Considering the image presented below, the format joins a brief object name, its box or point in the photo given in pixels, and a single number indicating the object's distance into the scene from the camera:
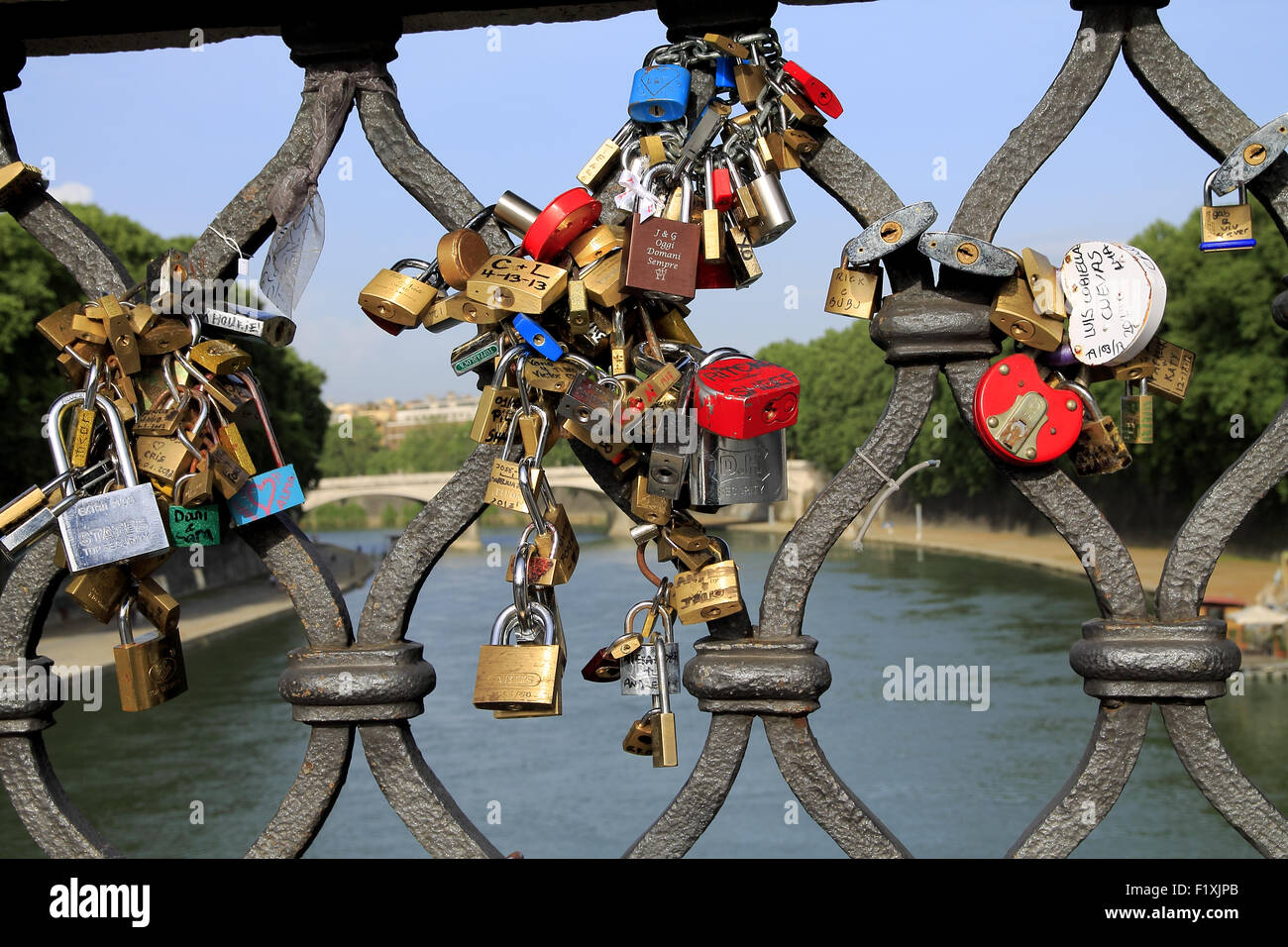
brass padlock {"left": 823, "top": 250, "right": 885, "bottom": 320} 1.52
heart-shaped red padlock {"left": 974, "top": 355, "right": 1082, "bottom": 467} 1.43
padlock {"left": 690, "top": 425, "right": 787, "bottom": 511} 1.49
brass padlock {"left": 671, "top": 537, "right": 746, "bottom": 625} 1.47
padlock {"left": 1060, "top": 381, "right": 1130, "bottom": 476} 1.50
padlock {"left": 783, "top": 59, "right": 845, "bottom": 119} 1.47
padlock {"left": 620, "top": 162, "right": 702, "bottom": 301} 1.44
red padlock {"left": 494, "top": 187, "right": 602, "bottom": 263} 1.47
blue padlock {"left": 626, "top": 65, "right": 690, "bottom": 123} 1.49
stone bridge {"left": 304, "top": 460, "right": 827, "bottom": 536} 39.16
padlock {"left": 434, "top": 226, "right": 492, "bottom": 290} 1.50
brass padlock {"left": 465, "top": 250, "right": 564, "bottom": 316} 1.47
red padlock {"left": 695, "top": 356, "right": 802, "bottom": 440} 1.44
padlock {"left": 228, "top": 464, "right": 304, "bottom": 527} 1.56
